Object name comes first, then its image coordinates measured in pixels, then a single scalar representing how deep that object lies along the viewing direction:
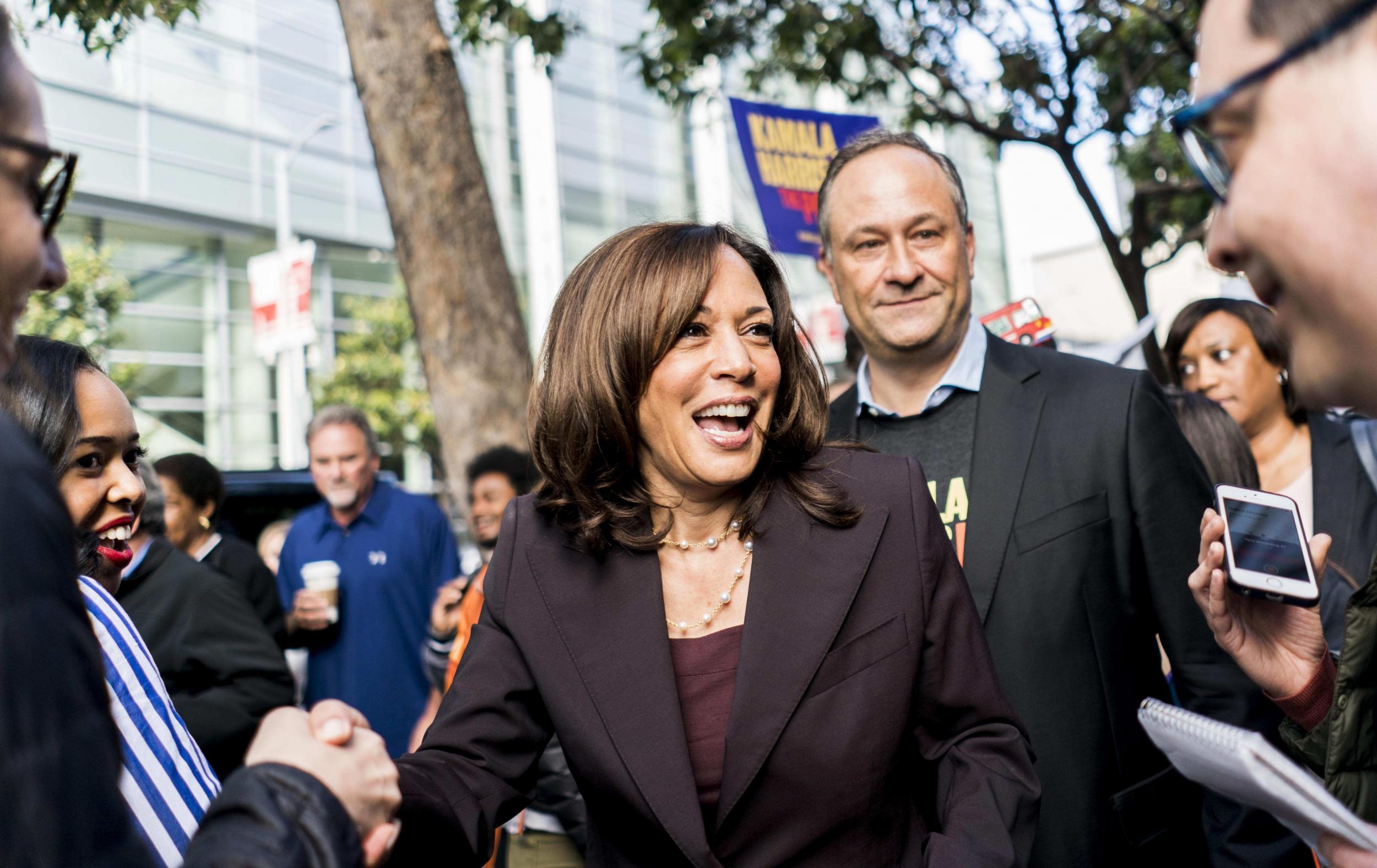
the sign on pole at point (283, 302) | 15.66
